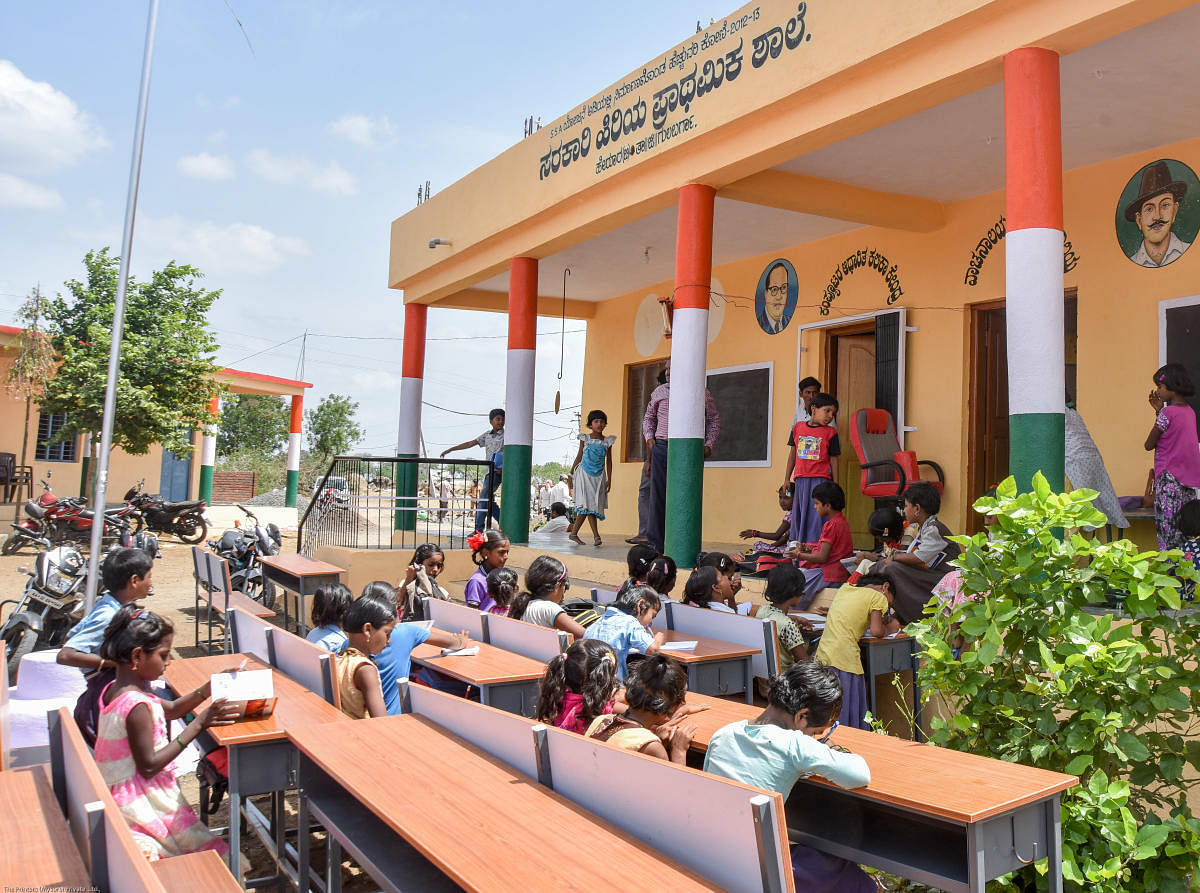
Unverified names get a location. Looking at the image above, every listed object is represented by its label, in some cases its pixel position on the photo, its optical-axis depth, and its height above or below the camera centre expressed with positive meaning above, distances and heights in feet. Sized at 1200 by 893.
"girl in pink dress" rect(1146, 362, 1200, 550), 17.80 +1.50
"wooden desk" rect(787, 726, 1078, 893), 7.77 -2.89
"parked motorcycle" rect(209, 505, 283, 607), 34.53 -2.41
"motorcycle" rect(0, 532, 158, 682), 21.13 -3.08
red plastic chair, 25.76 +1.63
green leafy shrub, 9.02 -1.78
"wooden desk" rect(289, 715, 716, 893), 6.61 -2.73
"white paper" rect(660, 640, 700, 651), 14.90 -2.34
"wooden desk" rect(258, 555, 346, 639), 26.07 -2.43
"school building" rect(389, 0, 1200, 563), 15.28 +8.27
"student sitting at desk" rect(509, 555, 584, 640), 16.93 -1.83
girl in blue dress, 33.09 +1.15
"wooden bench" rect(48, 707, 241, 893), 5.62 -2.40
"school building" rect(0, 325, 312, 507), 66.23 +2.70
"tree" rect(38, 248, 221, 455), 55.16 +8.26
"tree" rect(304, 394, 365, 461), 141.27 +11.42
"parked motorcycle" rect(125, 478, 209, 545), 51.80 -1.46
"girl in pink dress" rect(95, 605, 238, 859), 9.31 -2.71
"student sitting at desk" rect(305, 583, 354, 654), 14.75 -2.07
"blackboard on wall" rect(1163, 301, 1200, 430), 21.12 +4.48
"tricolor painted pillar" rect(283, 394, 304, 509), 85.97 +4.59
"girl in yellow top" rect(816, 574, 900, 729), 15.17 -2.07
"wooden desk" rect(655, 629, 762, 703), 14.35 -2.64
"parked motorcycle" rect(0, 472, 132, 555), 45.24 -2.01
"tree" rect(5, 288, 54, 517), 57.57 +8.51
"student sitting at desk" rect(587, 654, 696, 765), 9.68 -2.21
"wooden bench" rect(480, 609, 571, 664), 14.71 -2.41
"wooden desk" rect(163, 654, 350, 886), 10.16 -3.02
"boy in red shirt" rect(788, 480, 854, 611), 20.83 -0.83
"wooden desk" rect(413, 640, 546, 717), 13.35 -2.67
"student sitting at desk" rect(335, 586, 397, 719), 12.30 -2.30
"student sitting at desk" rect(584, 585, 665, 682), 14.53 -2.05
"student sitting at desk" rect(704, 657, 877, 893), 8.23 -2.29
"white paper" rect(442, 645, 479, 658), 15.20 -2.62
